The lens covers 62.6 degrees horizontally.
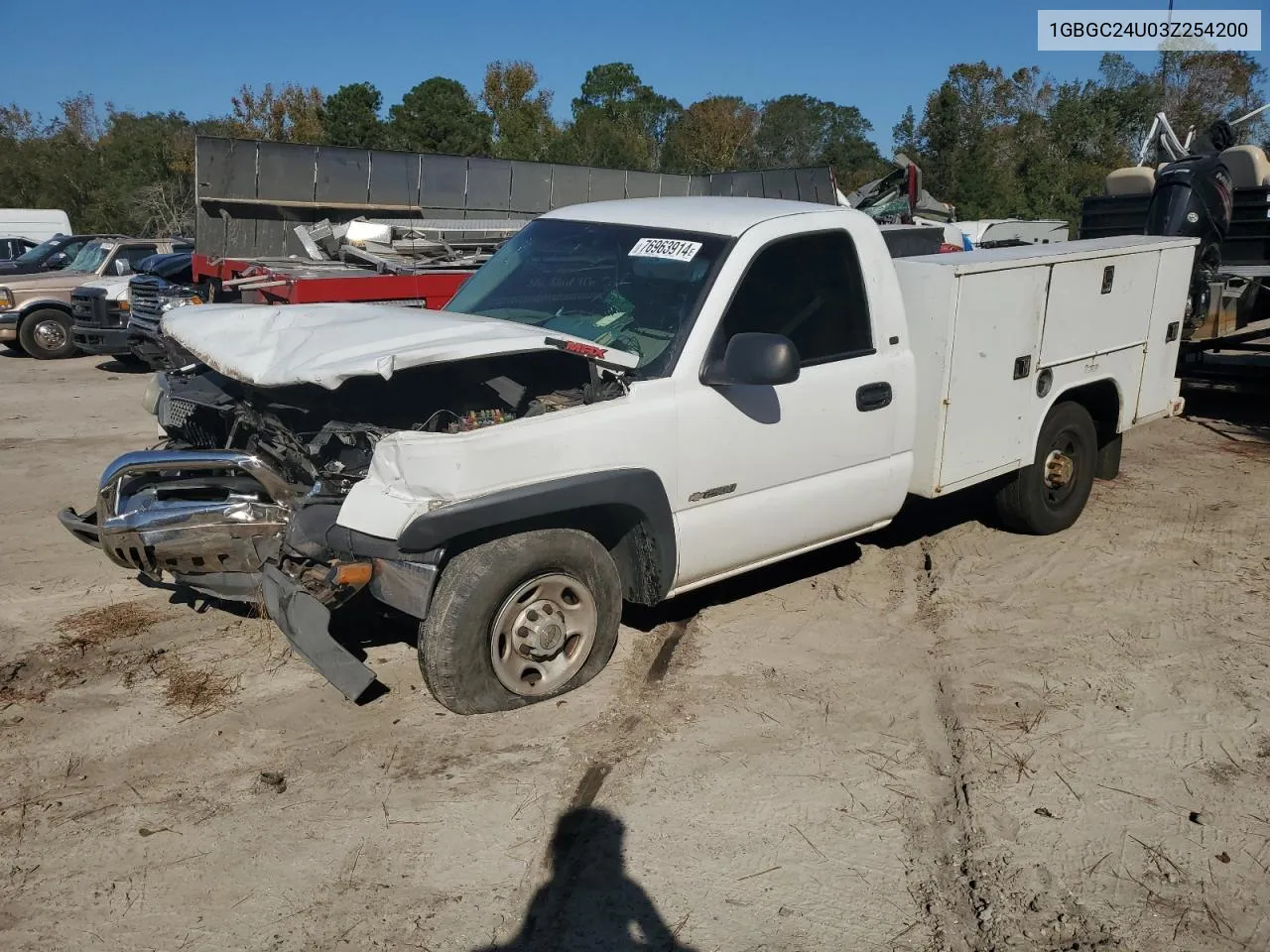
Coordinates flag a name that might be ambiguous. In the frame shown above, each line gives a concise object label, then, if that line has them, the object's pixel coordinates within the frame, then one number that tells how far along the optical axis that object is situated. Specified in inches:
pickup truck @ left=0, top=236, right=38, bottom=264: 743.1
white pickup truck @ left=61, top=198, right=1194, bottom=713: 154.7
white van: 934.4
